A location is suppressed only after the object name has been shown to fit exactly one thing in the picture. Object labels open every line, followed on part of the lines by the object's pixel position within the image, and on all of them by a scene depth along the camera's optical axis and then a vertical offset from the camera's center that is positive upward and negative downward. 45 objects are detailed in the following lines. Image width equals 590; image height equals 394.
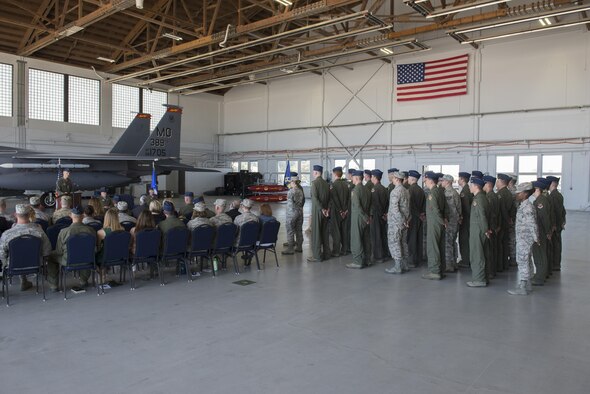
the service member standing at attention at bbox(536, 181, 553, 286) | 6.34 -0.71
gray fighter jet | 15.72 +0.68
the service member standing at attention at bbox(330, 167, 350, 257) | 8.52 -0.56
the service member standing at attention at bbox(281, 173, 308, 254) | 8.71 -0.71
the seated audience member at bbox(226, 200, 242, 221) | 8.19 -0.56
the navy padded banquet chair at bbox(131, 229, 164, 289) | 6.04 -0.94
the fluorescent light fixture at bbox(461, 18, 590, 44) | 13.49 +5.21
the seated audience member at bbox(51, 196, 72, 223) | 7.25 -0.54
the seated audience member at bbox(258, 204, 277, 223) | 8.06 -0.58
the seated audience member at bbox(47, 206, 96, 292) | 5.54 -0.88
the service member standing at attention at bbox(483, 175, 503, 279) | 6.43 -0.61
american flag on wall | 20.84 +5.29
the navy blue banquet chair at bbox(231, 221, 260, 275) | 7.16 -0.96
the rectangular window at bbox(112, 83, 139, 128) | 25.48 +4.59
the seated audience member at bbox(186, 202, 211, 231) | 6.77 -0.59
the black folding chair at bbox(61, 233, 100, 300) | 5.45 -0.94
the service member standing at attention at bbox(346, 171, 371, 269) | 7.46 -0.65
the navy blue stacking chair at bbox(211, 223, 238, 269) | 6.87 -0.93
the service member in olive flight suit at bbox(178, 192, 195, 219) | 8.21 -0.53
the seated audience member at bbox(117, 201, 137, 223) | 7.11 -0.58
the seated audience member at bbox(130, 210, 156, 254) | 6.24 -0.60
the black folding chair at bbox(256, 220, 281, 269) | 7.59 -0.95
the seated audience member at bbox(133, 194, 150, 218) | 8.82 -0.53
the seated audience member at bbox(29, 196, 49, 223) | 7.00 -0.49
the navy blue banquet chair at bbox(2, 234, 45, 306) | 5.07 -0.93
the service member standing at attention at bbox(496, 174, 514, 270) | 7.14 -0.51
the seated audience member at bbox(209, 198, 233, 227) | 7.16 -0.59
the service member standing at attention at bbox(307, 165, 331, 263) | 8.06 -0.59
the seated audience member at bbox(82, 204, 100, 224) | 6.66 -0.59
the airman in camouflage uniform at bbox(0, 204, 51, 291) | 5.13 -0.65
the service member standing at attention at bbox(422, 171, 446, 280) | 6.70 -0.68
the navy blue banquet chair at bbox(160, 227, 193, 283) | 6.32 -0.96
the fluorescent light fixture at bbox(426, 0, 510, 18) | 11.62 +5.00
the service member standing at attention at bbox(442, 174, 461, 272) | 7.23 -0.64
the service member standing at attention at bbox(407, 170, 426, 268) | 7.76 -0.66
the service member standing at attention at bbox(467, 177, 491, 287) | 6.18 -0.68
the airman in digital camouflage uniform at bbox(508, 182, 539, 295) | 5.84 -0.75
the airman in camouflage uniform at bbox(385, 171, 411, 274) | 7.06 -0.60
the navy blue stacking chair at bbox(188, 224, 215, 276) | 6.61 -0.93
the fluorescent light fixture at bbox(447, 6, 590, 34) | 12.41 +5.11
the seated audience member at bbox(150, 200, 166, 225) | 7.49 -0.52
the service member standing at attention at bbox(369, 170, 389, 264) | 8.26 -0.74
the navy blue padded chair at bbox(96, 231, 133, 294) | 5.76 -0.94
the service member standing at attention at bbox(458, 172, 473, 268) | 7.47 -0.56
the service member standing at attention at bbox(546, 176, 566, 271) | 7.34 -0.61
